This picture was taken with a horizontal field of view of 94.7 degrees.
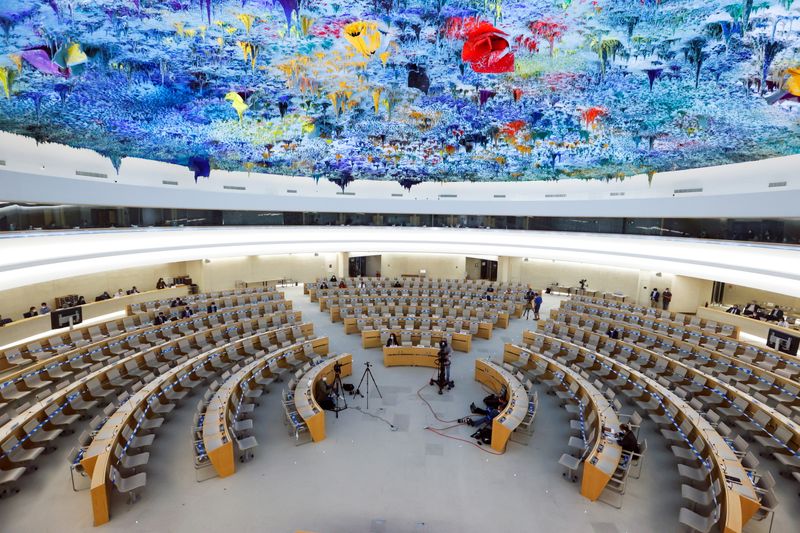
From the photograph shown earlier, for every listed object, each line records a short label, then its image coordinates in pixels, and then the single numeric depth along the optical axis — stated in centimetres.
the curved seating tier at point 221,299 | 1667
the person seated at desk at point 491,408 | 895
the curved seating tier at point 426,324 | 1552
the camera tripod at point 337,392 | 981
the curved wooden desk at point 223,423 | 720
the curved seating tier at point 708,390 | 784
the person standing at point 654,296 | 2006
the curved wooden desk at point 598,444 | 677
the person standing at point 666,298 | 1962
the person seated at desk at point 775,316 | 1641
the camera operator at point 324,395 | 985
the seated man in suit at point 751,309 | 1741
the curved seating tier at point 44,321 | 1363
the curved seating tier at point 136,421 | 627
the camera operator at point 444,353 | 1099
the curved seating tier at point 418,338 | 1393
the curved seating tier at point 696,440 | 579
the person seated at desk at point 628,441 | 722
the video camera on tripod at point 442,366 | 1102
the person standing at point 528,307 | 1880
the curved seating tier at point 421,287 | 2096
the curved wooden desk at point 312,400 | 848
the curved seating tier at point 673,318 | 1503
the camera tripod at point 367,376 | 1177
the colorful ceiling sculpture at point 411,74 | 586
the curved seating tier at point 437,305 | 1758
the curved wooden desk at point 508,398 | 817
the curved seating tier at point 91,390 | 721
